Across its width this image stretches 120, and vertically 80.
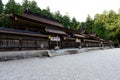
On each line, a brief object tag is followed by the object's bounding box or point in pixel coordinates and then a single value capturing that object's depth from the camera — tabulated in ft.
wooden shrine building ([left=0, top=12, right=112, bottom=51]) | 21.86
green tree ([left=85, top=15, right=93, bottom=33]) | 100.22
